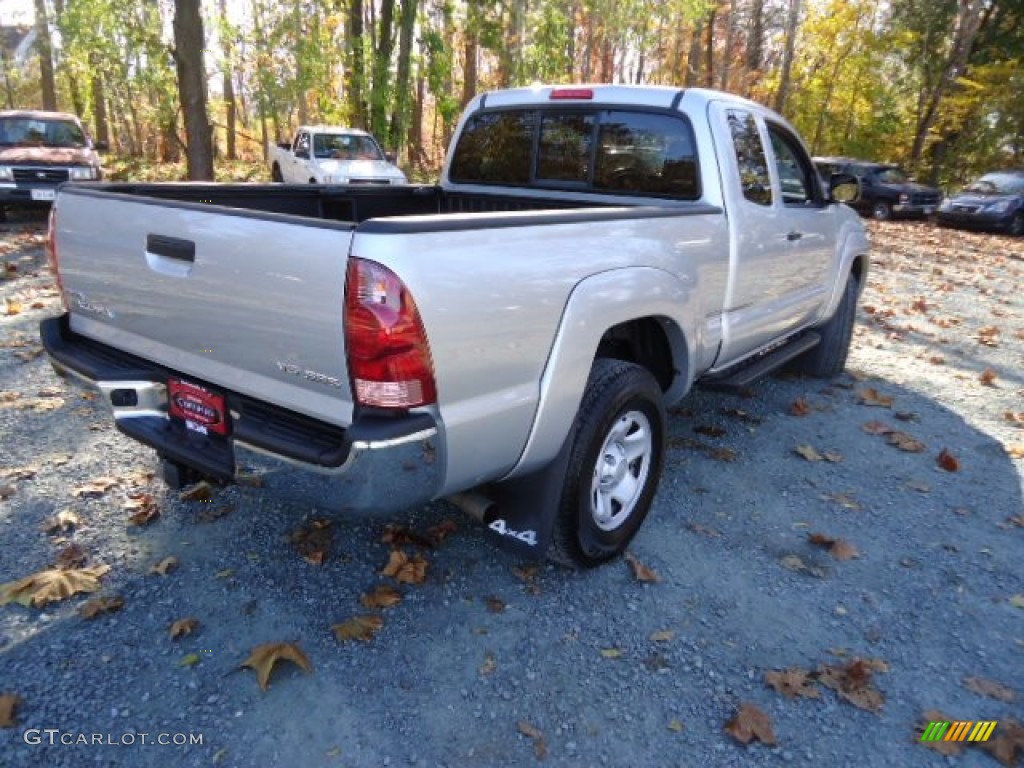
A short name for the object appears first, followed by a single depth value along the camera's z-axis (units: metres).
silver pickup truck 2.08
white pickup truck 14.27
